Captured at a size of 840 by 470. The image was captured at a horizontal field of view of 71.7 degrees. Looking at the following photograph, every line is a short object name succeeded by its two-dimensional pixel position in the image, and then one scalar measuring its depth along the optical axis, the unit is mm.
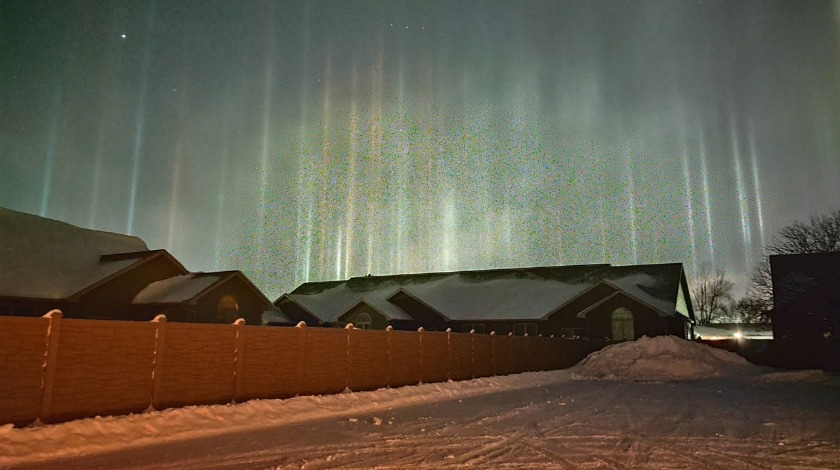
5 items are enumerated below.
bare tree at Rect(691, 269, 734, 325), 112712
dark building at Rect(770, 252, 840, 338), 46406
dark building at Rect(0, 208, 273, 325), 26281
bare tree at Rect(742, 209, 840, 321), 65188
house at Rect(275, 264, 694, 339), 42875
